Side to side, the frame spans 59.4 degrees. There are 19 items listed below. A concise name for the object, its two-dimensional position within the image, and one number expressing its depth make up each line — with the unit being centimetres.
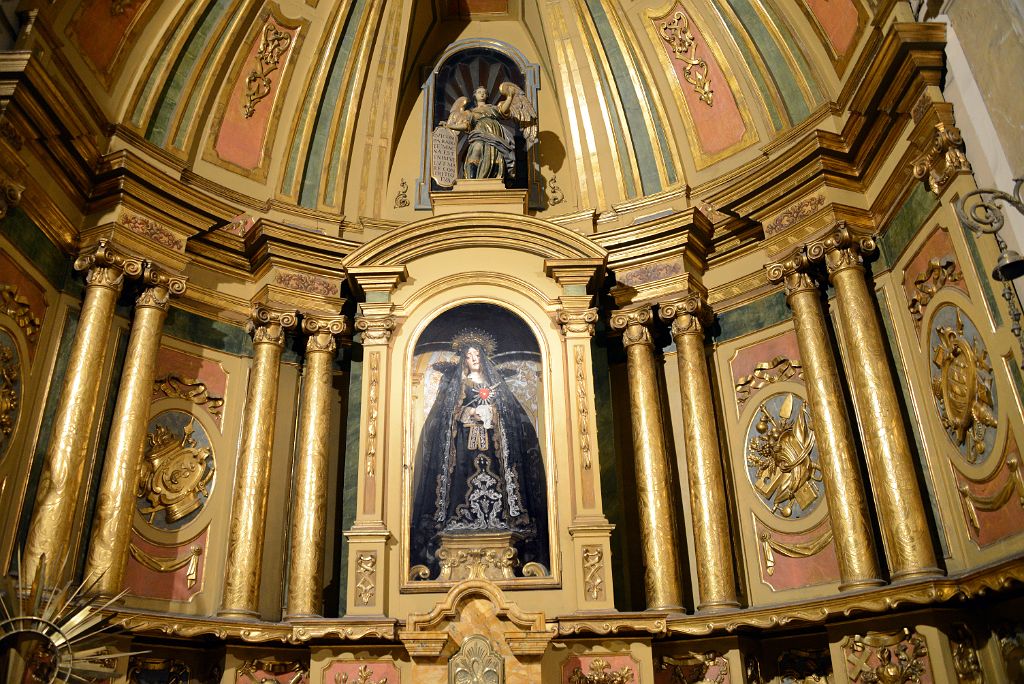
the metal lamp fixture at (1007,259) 475
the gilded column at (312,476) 826
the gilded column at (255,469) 814
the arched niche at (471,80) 1085
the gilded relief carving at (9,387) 713
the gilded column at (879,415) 706
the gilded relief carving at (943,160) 663
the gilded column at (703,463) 813
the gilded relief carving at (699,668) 768
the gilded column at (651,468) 820
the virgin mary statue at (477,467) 829
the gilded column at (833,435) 734
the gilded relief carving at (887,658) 669
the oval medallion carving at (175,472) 833
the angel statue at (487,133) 1032
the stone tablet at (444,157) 1058
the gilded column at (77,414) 714
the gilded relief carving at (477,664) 692
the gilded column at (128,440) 750
